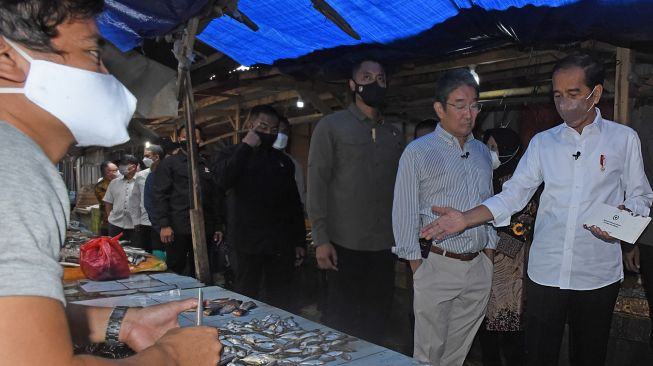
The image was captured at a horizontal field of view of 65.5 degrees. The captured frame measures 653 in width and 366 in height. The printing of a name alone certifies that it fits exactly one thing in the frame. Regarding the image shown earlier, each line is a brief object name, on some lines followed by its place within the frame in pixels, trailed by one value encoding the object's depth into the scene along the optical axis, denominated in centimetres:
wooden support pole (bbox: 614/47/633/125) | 484
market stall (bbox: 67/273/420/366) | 230
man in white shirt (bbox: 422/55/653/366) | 302
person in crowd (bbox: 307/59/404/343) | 418
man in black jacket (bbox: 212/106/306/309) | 509
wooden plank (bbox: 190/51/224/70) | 696
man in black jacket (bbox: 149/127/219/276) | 652
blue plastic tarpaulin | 341
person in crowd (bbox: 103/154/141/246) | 861
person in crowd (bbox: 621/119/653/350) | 464
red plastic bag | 379
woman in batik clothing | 423
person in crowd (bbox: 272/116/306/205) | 566
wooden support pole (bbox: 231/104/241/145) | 1173
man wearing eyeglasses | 336
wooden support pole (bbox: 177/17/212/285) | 449
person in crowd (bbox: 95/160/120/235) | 991
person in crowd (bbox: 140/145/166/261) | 685
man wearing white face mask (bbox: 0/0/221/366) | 97
